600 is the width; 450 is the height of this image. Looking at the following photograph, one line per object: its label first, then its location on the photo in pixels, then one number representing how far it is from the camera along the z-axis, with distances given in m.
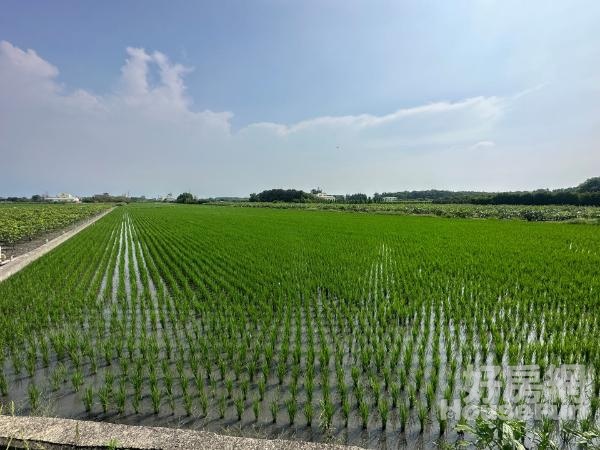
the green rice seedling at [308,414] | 3.04
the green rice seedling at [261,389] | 3.44
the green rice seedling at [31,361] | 3.97
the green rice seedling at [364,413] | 3.01
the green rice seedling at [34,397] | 3.31
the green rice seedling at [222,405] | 3.15
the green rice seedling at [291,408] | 3.07
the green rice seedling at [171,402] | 3.27
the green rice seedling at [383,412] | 3.00
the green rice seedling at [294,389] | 3.31
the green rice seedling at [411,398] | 3.27
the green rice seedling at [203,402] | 3.22
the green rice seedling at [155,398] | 3.26
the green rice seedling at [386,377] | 3.62
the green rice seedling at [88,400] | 3.28
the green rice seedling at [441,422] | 2.90
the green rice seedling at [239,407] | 3.13
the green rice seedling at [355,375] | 3.59
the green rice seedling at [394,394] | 3.29
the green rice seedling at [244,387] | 3.44
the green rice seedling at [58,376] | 3.66
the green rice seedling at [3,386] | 3.54
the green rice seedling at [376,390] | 3.35
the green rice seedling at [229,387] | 3.46
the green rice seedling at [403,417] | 2.96
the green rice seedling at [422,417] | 2.94
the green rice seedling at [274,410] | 3.08
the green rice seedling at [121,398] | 3.25
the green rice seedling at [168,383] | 3.49
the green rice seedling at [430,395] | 3.22
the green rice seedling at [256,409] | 3.10
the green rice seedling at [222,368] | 3.84
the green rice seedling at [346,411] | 3.07
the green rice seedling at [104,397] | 3.24
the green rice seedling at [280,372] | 3.77
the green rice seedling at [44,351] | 4.20
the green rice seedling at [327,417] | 3.02
